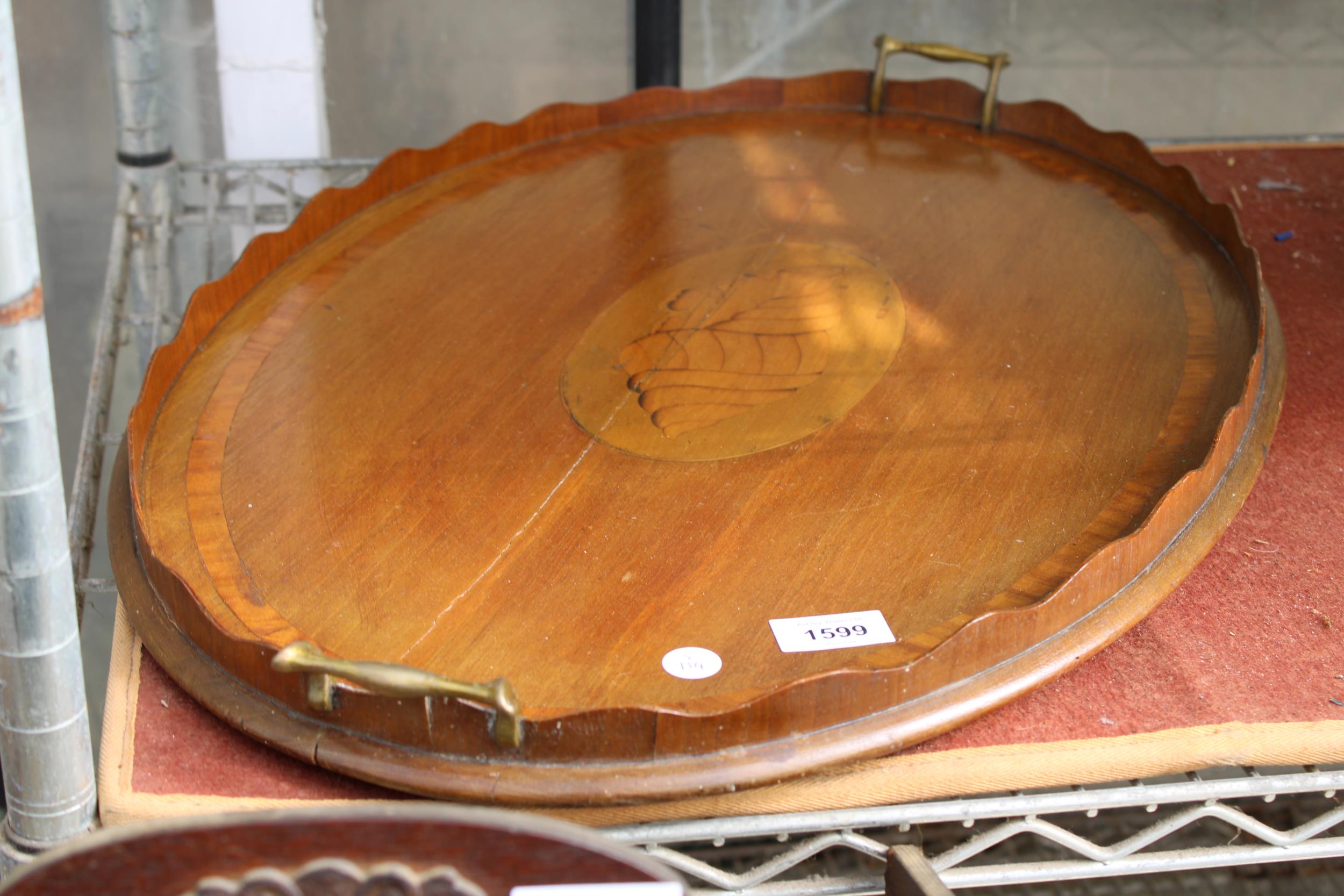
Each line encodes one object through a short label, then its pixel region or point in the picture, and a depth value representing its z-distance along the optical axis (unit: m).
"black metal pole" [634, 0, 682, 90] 3.01
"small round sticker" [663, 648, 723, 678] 1.23
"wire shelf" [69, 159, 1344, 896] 1.23
